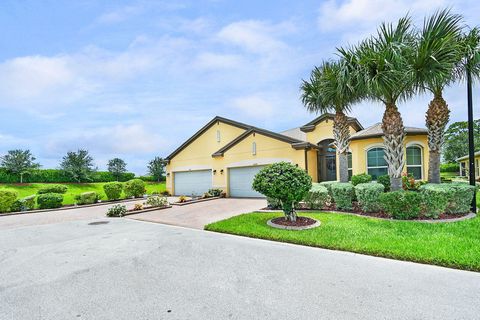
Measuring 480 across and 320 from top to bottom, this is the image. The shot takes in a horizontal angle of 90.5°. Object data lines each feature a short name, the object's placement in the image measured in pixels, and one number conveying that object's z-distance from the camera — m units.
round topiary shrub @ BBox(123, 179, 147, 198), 19.84
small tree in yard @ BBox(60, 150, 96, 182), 28.05
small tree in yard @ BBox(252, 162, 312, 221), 7.62
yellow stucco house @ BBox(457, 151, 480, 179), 24.72
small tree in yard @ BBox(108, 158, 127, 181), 32.91
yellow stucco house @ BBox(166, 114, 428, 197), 14.29
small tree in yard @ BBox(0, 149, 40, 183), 24.83
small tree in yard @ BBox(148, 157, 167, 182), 32.12
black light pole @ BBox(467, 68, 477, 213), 8.57
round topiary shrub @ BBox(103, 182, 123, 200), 18.11
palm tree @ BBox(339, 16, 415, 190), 8.37
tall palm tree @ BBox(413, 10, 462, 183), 8.09
